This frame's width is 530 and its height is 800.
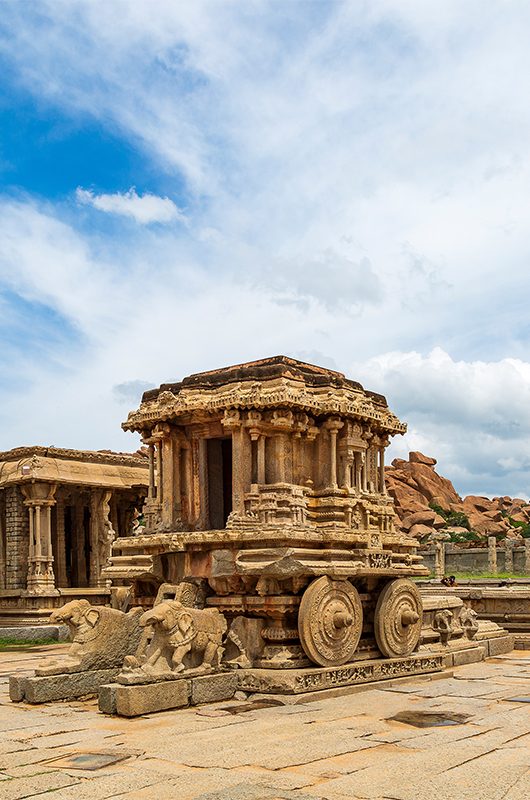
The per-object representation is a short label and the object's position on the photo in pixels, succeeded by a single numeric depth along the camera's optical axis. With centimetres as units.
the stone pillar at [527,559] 4265
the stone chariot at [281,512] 1102
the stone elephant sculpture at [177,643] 973
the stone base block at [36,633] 2161
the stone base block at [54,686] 1040
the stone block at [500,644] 1503
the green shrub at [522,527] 6750
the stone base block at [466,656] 1359
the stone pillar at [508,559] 4400
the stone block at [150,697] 910
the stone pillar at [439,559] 4472
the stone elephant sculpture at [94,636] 1098
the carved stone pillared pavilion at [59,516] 2547
